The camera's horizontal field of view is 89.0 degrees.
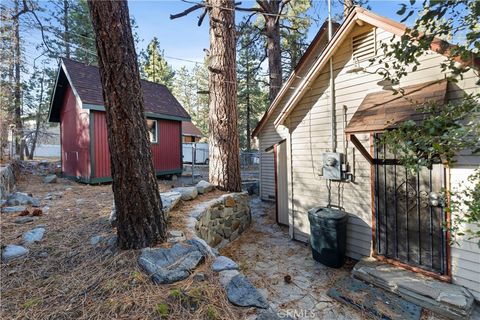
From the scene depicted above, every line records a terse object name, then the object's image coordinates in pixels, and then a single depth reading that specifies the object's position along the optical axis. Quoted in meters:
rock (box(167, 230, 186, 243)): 2.98
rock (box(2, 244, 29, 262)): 2.70
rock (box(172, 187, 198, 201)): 5.03
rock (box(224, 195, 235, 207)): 5.50
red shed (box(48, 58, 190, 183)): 8.31
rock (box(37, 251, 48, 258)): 2.76
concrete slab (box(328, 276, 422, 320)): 2.96
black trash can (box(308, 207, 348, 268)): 4.21
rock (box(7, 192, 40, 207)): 4.60
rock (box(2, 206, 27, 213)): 4.12
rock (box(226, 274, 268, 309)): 2.07
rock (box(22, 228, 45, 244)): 3.07
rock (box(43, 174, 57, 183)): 8.02
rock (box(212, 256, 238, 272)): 2.53
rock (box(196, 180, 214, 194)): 5.63
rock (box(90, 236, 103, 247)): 2.98
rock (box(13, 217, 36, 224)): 3.65
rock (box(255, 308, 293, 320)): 1.89
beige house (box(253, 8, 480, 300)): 3.22
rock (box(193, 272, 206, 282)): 2.28
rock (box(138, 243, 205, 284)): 2.28
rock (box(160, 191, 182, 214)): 3.94
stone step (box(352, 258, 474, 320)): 2.88
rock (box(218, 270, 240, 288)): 2.30
